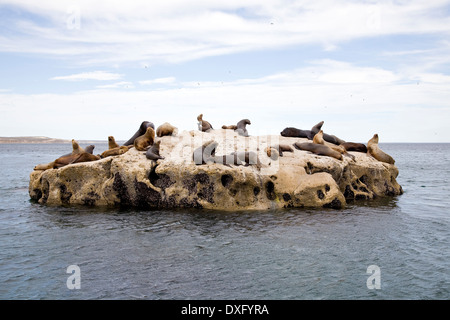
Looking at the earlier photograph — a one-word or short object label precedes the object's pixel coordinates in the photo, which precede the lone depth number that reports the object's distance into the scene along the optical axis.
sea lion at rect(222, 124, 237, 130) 22.05
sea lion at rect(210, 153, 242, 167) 14.88
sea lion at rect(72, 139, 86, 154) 18.02
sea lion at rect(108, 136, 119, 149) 18.97
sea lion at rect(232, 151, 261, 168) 15.24
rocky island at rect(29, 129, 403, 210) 14.57
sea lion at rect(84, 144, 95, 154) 19.14
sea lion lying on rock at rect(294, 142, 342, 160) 17.05
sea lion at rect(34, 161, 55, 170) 17.57
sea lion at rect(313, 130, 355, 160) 18.34
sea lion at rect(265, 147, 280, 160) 16.14
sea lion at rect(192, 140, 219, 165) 14.88
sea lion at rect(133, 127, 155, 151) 16.42
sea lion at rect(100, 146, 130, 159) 16.84
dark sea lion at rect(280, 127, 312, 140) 20.89
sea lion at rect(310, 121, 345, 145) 20.62
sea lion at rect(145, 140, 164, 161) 15.37
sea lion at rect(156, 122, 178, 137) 18.22
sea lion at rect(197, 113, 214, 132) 20.67
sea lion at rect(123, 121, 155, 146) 18.22
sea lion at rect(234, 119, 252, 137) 20.05
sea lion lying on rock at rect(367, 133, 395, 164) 19.59
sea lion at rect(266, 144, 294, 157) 17.27
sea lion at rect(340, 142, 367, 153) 20.26
